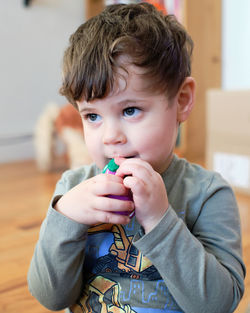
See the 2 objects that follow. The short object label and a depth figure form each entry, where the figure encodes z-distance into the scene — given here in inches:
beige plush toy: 76.4
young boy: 19.9
